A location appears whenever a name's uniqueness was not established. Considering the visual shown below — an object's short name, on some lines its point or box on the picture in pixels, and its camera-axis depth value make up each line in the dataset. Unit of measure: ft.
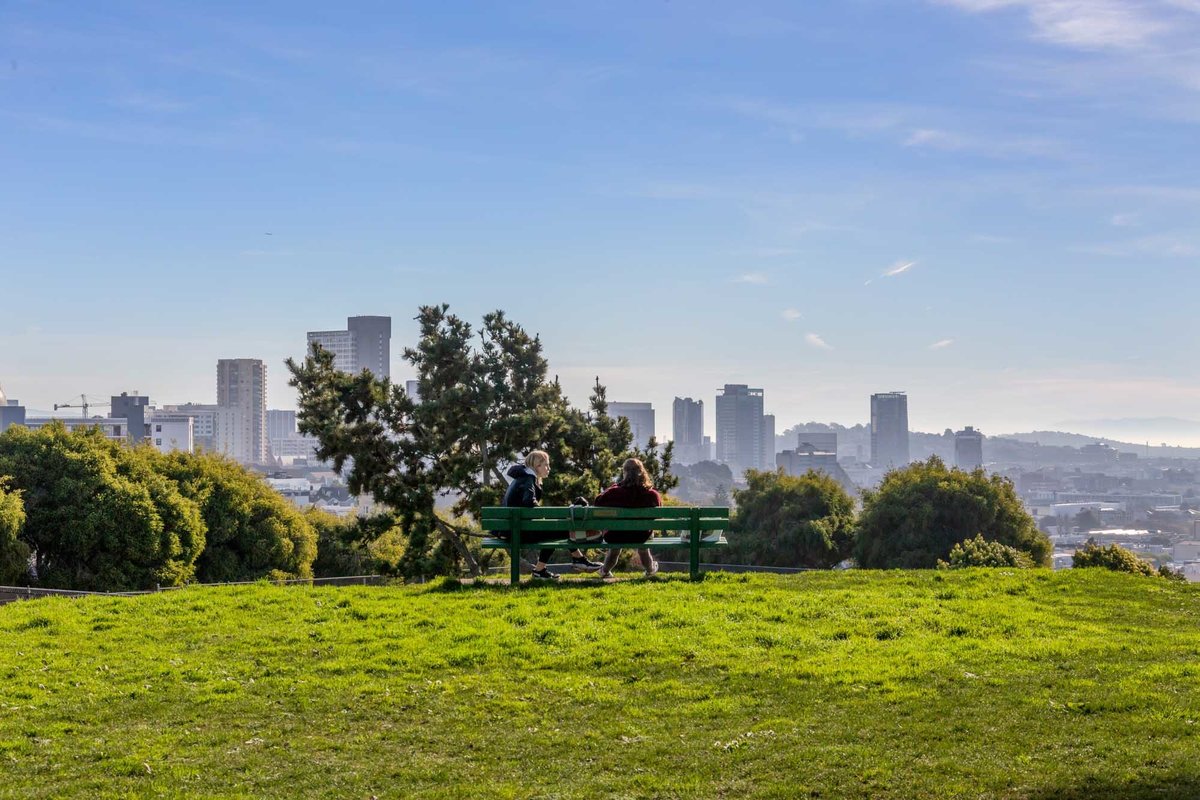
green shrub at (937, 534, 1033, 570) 99.25
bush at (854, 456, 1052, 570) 168.66
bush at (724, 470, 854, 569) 179.01
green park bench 48.11
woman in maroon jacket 50.88
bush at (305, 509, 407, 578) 102.68
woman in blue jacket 50.44
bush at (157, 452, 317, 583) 151.33
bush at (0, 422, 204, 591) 130.82
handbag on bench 49.08
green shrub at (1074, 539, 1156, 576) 83.97
